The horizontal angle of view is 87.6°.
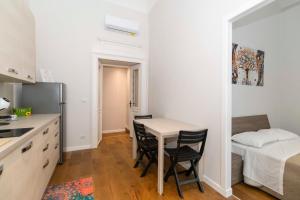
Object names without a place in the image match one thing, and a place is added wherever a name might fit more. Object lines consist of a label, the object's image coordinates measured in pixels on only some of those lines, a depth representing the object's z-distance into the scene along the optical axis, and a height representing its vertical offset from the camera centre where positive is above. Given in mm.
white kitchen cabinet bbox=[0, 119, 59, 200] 922 -546
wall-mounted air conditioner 3449 +1680
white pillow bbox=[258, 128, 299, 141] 2440 -549
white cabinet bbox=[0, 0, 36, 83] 1428 +616
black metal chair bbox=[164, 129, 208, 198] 1858 -703
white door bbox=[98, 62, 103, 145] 3820 -180
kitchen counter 910 -284
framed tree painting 2770 +630
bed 1719 -826
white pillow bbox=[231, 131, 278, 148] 2160 -570
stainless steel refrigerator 2516 +0
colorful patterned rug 1812 -1152
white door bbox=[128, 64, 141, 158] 4156 +170
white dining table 1919 -408
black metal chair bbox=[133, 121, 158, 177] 2307 -685
